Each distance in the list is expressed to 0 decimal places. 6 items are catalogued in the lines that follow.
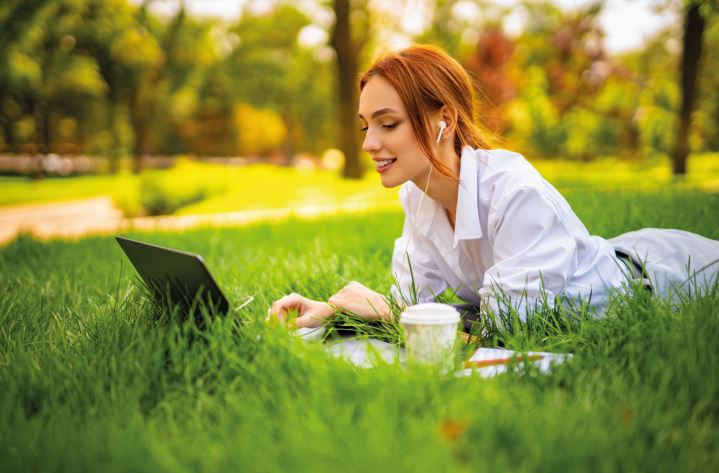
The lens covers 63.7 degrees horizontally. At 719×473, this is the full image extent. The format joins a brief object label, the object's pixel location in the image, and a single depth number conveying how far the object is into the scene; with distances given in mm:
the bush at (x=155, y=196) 13438
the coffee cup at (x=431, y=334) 1828
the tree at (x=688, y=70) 12297
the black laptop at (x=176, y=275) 1902
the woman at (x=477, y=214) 2295
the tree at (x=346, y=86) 15156
